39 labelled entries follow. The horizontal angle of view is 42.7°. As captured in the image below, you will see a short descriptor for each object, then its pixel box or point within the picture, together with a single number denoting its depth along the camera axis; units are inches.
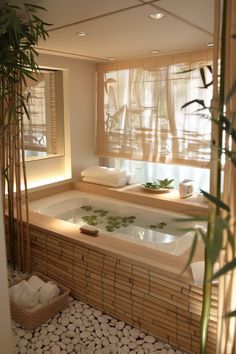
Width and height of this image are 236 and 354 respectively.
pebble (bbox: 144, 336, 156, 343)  77.0
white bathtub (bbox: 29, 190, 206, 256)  124.8
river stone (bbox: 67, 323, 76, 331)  81.0
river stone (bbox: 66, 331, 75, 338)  78.7
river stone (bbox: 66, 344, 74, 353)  74.4
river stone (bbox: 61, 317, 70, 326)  83.1
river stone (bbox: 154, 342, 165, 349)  75.0
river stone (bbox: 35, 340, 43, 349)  75.4
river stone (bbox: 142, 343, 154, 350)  74.7
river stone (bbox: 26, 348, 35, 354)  73.6
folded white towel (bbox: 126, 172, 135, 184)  157.0
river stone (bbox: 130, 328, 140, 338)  79.1
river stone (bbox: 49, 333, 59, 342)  77.4
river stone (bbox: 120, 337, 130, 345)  76.5
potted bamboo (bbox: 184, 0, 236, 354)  45.7
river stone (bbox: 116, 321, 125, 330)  82.0
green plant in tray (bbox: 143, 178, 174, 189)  146.5
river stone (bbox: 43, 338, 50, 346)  76.3
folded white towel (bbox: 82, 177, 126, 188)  149.6
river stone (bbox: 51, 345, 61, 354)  73.6
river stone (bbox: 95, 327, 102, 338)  78.9
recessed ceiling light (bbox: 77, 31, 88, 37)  94.5
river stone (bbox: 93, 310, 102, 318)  86.6
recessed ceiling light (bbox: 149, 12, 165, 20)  76.3
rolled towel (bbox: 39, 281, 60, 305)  85.9
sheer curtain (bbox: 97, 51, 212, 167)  133.3
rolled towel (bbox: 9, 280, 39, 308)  84.2
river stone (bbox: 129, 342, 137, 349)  75.0
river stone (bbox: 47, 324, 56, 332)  80.8
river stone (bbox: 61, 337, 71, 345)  76.9
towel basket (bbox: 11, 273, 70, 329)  79.7
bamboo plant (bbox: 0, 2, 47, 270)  74.8
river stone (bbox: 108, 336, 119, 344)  76.6
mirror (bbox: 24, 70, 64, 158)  141.2
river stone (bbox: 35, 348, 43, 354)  73.6
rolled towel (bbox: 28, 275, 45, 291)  89.8
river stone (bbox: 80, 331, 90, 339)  78.7
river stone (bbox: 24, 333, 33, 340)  78.4
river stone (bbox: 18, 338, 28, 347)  75.6
